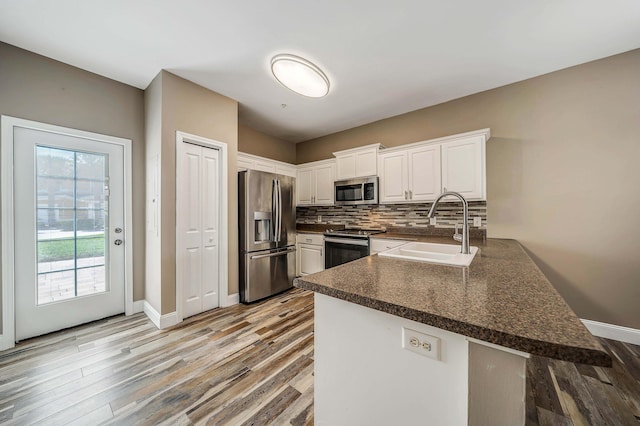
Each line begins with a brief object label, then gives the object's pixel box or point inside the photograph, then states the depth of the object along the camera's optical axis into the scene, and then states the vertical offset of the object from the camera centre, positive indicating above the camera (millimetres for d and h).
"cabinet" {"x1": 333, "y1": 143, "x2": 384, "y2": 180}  3533 +812
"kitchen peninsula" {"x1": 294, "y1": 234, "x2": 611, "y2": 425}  657 -449
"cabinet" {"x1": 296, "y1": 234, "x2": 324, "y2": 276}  3816 -683
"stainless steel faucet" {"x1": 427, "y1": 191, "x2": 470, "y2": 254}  1478 -116
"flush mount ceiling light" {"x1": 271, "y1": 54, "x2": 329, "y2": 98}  2098 +1338
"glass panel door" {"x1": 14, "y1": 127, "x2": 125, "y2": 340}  2207 -172
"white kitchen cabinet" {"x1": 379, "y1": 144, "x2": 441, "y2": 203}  3033 +527
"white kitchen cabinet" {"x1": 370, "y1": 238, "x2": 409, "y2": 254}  3055 -414
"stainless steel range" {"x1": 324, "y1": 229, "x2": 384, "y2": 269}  3242 -474
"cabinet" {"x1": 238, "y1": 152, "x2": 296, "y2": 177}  3580 +828
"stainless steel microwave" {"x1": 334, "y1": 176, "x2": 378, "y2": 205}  3492 +350
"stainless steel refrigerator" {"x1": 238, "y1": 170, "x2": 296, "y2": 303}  3168 -298
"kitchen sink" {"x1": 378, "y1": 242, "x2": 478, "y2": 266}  1380 -302
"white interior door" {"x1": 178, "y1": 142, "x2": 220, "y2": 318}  2682 -156
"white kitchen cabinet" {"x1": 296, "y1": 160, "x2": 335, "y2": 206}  4102 +562
